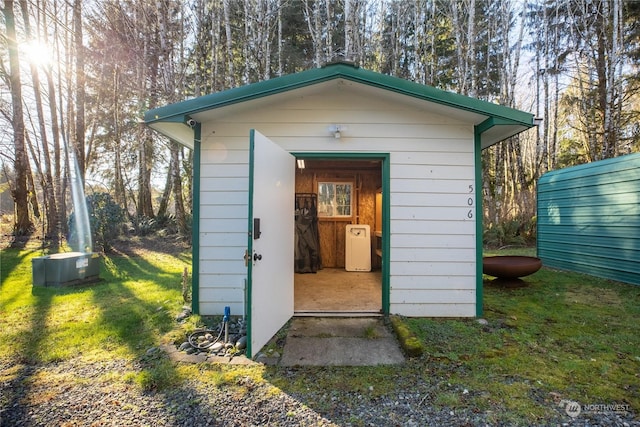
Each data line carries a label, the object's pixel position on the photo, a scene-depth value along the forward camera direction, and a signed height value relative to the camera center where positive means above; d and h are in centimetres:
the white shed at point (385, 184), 361 +43
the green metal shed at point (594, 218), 502 +6
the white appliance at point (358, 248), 629 -56
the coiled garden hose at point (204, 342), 292 -118
